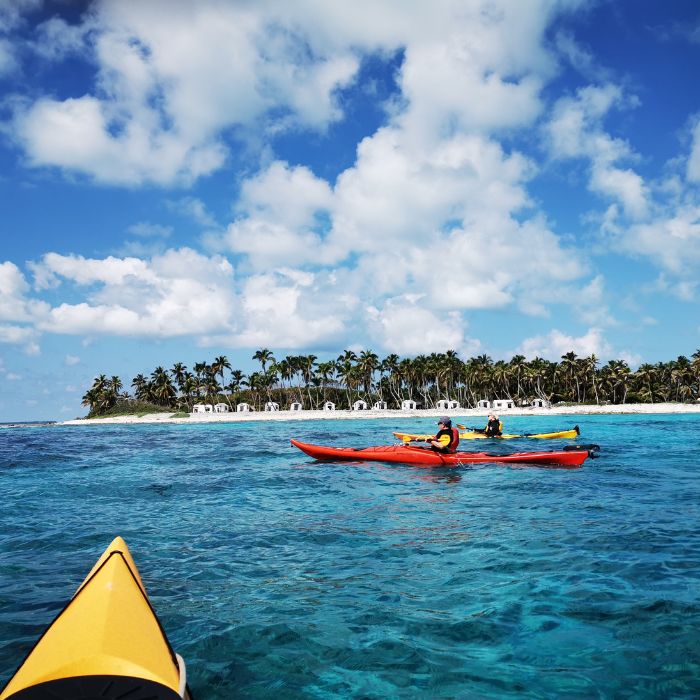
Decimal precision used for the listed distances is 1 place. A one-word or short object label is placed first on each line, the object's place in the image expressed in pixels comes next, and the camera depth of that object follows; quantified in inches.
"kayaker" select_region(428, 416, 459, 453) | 756.0
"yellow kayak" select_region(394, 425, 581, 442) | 1174.3
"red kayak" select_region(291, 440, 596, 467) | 755.4
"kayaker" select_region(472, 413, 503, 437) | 1154.8
